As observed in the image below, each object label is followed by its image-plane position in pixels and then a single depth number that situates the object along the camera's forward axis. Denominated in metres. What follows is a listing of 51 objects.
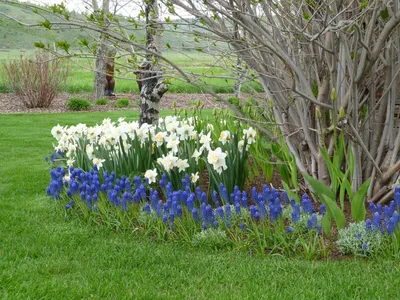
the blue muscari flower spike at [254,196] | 4.16
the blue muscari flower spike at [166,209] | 4.26
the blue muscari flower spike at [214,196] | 4.39
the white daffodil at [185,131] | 5.20
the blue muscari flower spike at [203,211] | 4.09
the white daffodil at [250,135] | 5.15
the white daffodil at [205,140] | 4.89
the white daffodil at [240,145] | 5.09
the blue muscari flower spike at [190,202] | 4.13
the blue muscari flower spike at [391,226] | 3.61
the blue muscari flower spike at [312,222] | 3.77
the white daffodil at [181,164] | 4.75
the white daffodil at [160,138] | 5.15
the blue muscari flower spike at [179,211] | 4.10
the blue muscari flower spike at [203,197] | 4.30
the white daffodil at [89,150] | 5.44
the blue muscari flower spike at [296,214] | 3.89
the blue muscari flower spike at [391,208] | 3.80
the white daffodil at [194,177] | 4.71
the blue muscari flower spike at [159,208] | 4.26
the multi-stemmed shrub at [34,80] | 15.20
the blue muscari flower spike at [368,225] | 3.69
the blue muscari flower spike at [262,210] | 4.00
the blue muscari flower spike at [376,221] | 3.70
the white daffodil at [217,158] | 4.51
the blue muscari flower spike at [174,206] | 4.16
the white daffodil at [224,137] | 5.09
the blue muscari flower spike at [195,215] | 4.08
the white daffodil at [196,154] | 4.80
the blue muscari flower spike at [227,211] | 4.05
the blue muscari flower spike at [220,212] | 4.08
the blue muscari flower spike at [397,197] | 3.86
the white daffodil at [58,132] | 6.15
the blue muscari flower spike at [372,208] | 3.98
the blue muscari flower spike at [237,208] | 4.19
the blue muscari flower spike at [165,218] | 4.15
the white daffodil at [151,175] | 4.73
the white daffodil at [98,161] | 5.23
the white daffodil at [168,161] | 4.68
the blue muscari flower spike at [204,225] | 4.10
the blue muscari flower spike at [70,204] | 4.86
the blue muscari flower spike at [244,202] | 4.11
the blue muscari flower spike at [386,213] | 3.77
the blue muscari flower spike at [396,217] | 3.63
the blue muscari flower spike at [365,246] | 3.66
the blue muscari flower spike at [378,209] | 3.90
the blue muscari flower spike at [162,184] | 4.66
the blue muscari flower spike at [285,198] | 4.28
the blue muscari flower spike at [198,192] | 4.36
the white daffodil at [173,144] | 4.88
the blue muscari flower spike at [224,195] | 4.41
